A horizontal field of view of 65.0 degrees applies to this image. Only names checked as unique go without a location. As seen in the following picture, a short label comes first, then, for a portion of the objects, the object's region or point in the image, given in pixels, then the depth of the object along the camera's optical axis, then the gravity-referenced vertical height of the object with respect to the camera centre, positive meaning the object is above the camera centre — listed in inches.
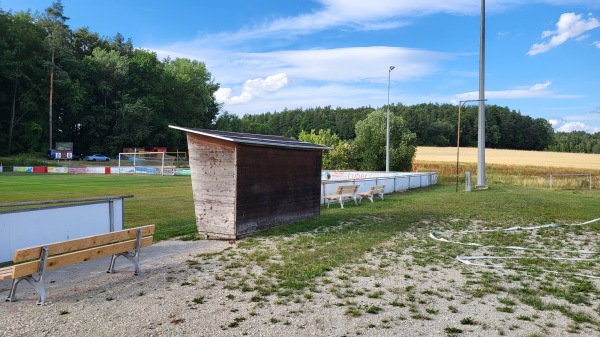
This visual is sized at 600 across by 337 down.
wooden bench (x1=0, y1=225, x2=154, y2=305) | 234.7 -56.0
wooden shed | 428.5 -23.0
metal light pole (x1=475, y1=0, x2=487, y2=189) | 1117.1 +111.9
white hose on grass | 326.0 -72.9
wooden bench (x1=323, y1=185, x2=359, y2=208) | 691.3 -53.4
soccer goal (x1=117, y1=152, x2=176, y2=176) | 1996.8 -40.1
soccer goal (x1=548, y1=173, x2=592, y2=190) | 1315.3 -62.9
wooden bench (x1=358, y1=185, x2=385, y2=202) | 770.7 -55.8
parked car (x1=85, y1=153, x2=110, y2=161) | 2681.8 -11.8
